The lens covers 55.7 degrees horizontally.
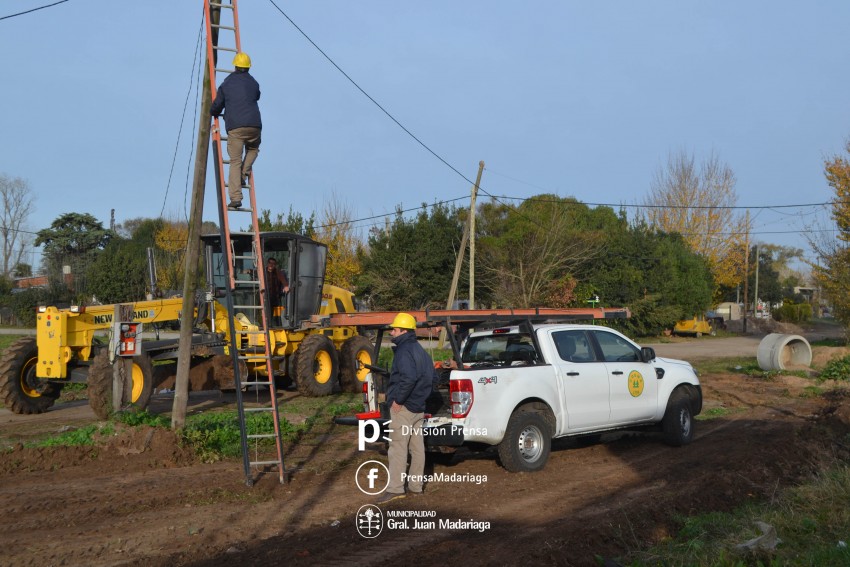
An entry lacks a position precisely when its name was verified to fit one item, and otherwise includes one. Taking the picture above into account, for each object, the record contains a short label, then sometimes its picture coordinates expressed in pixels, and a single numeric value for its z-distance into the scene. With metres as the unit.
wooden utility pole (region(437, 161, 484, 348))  29.36
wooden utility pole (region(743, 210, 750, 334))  60.67
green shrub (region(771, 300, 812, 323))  70.00
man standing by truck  8.36
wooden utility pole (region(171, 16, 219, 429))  10.56
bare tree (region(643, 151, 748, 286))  59.47
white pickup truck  9.12
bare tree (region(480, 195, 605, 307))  38.69
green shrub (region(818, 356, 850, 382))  20.70
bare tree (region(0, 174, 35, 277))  64.59
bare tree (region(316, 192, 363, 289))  42.34
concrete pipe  22.78
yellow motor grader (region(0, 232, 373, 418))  13.67
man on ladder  9.67
